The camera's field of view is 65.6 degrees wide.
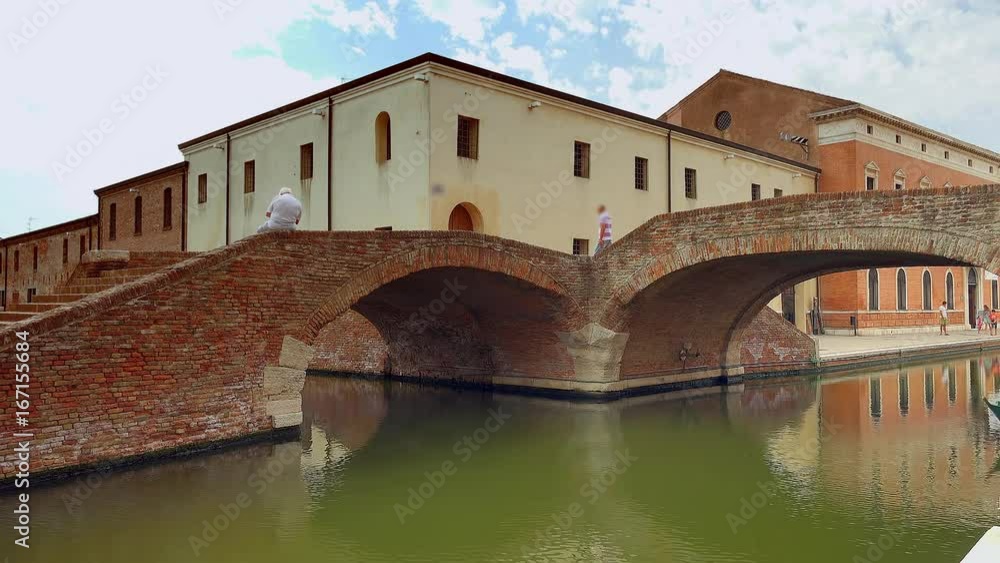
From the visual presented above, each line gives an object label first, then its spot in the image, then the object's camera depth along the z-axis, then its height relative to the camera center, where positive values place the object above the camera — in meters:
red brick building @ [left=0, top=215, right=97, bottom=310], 26.44 +2.41
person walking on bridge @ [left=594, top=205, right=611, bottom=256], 13.17 +1.54
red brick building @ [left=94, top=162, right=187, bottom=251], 20.94 +3.17
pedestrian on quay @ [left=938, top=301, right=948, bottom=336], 26.77 +0.15
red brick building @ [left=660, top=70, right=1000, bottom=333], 24.77 +5.93
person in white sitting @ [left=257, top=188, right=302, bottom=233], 9.13 +1.28
